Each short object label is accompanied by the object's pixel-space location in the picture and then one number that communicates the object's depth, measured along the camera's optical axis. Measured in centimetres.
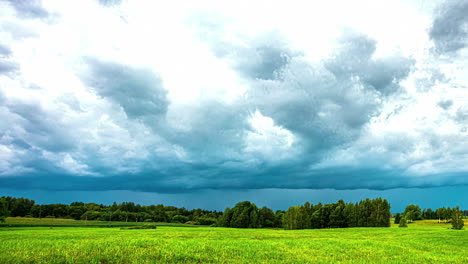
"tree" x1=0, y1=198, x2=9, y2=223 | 9295
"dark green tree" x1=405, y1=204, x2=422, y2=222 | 16205
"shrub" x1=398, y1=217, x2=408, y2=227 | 9999
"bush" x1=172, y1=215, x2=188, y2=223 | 17750
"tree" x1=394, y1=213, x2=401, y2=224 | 14640
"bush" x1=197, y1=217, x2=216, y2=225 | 17125
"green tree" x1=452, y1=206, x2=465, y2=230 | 7894
